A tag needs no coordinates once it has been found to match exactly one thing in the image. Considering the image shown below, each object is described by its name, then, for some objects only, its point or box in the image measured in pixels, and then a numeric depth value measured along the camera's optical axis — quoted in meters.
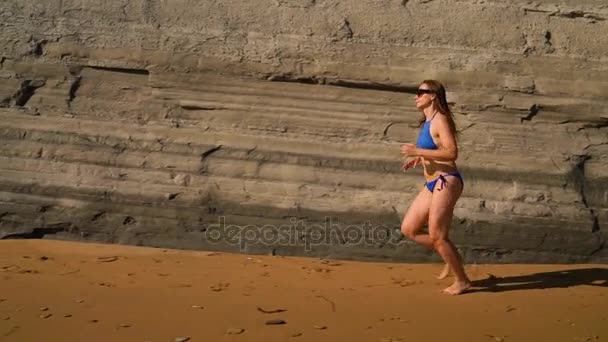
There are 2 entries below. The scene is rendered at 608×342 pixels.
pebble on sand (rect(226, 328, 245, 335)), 2.80
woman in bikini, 3.61
